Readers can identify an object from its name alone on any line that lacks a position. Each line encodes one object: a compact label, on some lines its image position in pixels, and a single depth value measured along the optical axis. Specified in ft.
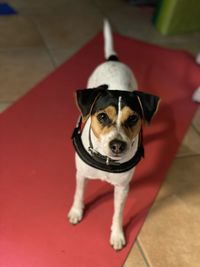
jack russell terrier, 4.33
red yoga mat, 5.33
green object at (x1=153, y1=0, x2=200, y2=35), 10.84
